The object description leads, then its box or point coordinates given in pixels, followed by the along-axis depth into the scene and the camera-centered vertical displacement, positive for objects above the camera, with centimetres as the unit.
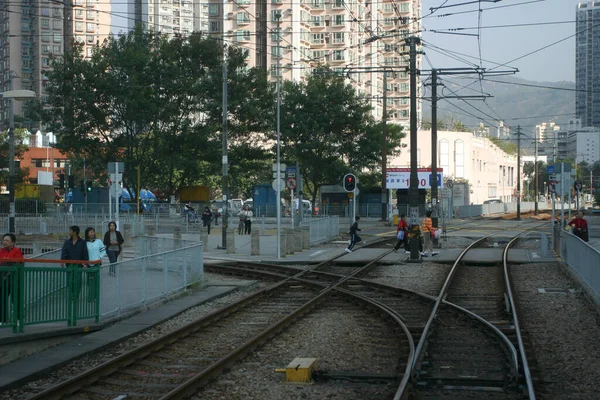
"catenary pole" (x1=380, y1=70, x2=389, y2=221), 6346 +183
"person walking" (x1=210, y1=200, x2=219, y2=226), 6257 -137
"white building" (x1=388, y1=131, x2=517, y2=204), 10888 +477
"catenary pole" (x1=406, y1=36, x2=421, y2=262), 2958 +146
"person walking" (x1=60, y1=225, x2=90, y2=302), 1620 -98
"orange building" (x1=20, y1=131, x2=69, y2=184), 11350 +488
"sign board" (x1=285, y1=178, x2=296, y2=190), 3665 +53
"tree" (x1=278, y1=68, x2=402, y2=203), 7262 +543
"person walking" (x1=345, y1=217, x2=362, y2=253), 3397 -166
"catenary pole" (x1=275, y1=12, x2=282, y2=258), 3161 +28
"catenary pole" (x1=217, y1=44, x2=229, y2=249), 3644 +95
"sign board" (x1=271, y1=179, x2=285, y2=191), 3383 +46
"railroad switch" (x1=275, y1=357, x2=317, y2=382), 1049 -215
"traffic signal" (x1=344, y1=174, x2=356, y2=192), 3766 +56
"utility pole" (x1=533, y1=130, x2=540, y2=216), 9918 +29
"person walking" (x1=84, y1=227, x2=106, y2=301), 1773 -103
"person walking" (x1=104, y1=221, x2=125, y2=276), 2162 -119
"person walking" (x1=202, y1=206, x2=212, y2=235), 4706 -117
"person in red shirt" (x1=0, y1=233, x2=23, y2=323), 1235 -136
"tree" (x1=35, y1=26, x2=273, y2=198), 5984 +646
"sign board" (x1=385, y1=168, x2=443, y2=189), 7994 +152
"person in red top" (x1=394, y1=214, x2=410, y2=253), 3253 -139
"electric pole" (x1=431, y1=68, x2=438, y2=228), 3989 +230
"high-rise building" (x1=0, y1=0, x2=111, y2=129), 13850 +2589
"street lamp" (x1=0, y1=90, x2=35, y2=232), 3534 +88
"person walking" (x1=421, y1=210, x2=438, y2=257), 3080 -145
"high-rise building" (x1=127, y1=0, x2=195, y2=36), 14962 +3228
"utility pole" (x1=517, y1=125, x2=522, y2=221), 8175 -64
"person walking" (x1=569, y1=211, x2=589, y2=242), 2914 -108
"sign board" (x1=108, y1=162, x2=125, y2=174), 2884 +99
